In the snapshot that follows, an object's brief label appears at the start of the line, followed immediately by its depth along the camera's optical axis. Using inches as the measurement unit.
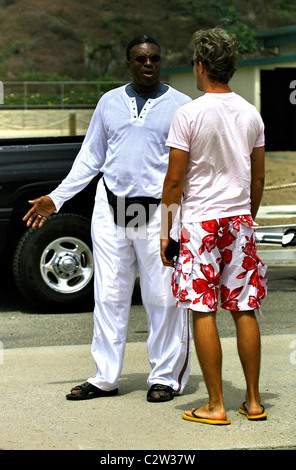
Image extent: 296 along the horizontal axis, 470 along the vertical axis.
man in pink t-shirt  336.2
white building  2256.4
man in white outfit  378.0
